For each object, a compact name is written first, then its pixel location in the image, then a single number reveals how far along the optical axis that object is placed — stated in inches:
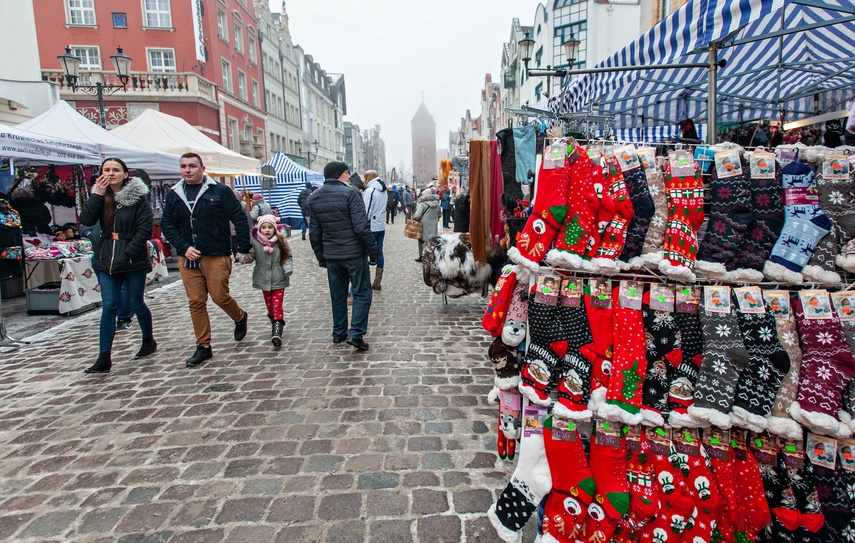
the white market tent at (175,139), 422.6
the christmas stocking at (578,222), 76.2
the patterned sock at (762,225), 72.7
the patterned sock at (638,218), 75.9
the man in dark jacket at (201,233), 182.2
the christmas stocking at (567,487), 75.9
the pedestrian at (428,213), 354.6
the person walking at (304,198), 497.0
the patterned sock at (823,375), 66.3
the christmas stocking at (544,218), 77.5
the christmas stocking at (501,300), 86.0
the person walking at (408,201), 901.9
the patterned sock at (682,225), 72.8
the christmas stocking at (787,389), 68.0
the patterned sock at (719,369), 70.1
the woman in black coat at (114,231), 175.9
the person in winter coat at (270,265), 216.4
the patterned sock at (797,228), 70.5
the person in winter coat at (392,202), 955.1
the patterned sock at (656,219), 75.7
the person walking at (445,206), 657.6
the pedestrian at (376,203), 303.6
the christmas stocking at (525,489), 78.0
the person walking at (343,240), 199.8
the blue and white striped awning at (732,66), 128.1
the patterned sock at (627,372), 73.1
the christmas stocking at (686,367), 73.7
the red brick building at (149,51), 900.0
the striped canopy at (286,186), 708.7
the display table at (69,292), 266.2
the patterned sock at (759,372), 69.6
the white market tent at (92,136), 298.0
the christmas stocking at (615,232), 74.2
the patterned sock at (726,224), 72.9
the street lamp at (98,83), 389.7
